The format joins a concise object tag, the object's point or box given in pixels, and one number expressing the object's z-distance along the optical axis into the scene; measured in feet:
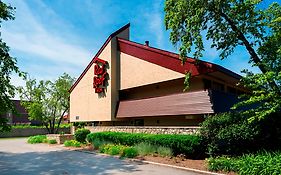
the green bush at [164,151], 48.06
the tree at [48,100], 117.03
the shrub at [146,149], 51.49
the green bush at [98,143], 65.67
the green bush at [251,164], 30.71
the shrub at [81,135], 77.18
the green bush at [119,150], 51.10
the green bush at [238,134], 41.37
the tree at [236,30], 39.17
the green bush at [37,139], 92.24
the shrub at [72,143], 73.34
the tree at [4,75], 33.60
